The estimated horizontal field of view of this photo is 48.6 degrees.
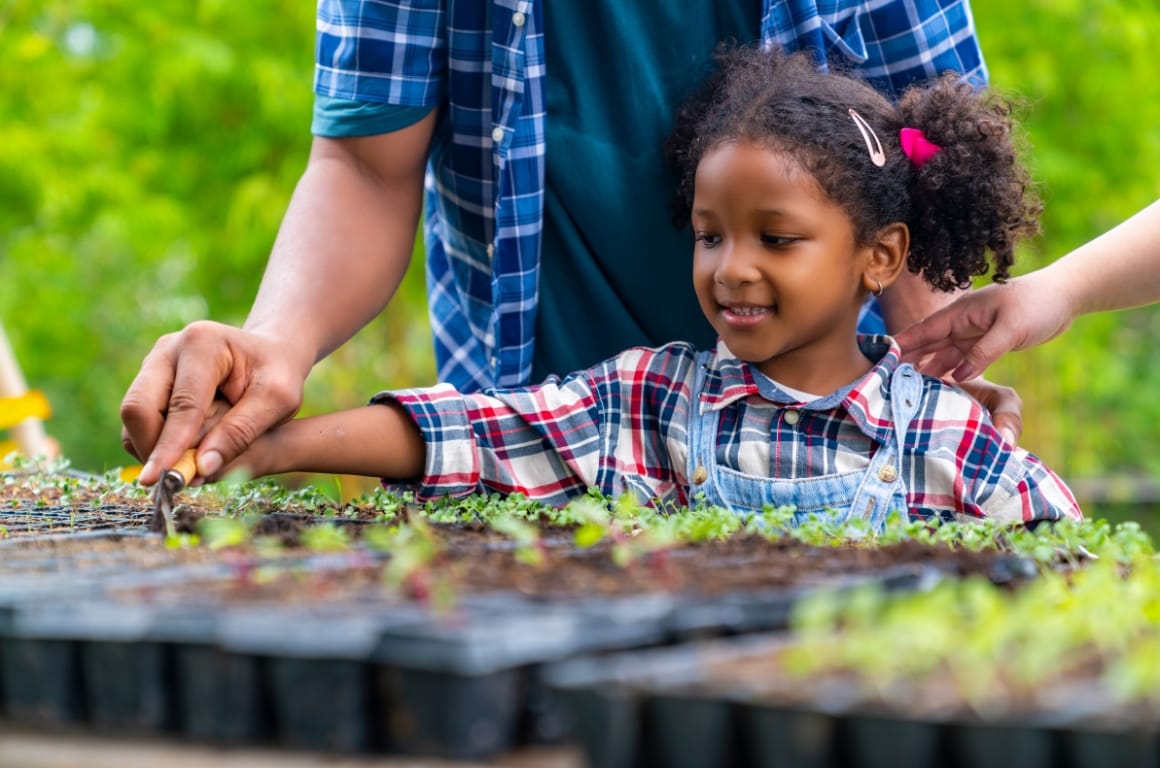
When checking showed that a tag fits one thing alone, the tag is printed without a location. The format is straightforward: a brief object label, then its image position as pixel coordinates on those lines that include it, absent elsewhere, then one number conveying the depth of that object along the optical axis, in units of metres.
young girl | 2.53
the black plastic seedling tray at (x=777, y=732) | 0.93
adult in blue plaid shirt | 2.73
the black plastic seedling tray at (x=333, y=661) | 1.07
